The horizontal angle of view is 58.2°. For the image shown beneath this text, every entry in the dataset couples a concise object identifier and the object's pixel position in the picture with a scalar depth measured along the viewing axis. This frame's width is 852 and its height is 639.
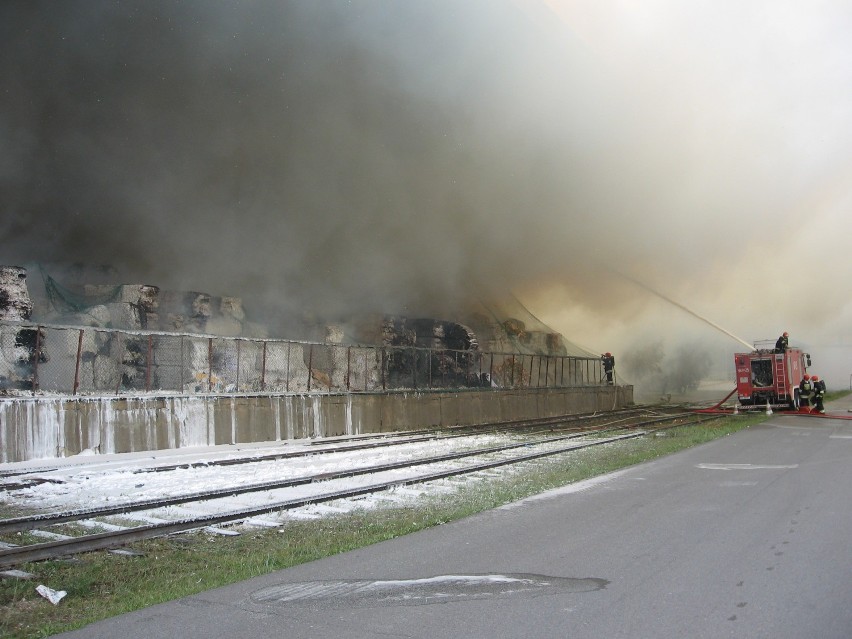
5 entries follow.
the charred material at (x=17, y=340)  15.58
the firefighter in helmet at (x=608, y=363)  33.97
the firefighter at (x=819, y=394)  25.75
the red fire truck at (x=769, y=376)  26.97
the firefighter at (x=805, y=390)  27.41
